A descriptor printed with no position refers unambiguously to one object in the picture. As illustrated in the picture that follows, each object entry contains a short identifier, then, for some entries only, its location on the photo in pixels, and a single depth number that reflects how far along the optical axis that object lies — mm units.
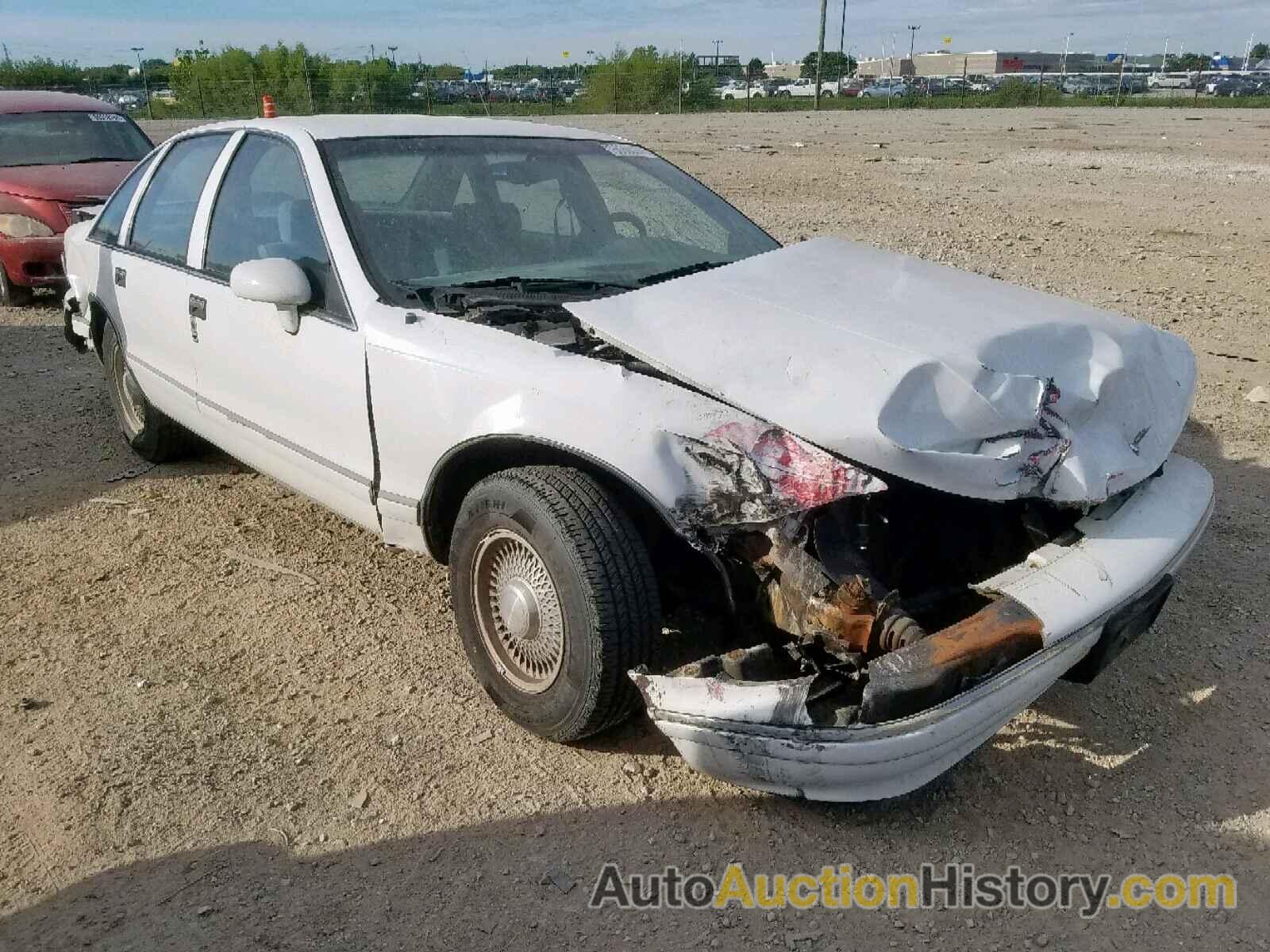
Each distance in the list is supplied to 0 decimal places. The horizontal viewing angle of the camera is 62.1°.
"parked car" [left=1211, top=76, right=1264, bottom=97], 46688
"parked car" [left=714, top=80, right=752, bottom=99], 47019
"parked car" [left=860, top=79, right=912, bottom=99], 48781
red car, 8269
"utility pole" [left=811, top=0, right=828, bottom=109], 41812
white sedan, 2471
